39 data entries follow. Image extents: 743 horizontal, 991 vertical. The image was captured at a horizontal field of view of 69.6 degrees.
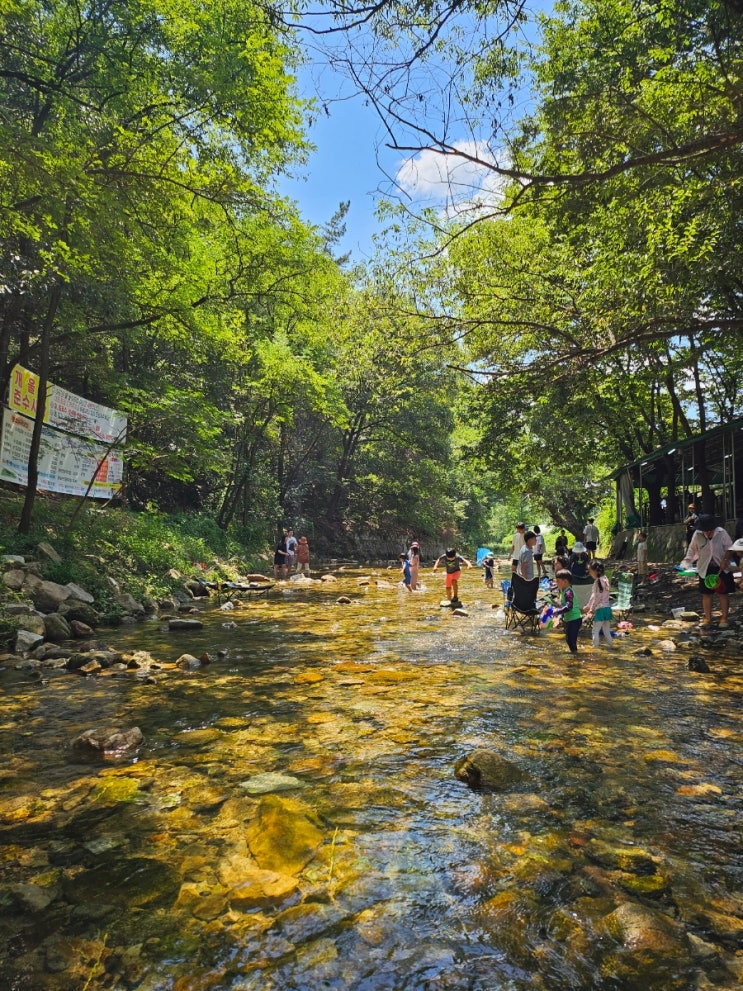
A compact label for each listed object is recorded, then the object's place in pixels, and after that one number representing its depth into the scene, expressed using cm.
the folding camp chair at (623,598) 1347
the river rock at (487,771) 416
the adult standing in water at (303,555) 2297
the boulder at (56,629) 891
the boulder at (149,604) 1237
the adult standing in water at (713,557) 974
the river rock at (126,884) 282
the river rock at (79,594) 1050
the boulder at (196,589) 1555
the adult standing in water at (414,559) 1748
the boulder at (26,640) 795
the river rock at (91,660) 743
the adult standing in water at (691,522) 1619
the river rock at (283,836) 319
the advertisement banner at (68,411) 1172
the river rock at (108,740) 469
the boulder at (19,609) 866
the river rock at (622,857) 308
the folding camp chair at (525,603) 1112
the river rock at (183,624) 1066
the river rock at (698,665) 755
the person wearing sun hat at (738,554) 953
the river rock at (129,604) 1162
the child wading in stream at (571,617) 914
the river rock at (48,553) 1127
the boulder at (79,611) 982
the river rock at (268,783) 407
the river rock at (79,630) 935
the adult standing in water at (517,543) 1123
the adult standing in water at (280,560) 2142
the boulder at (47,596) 971
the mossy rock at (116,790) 389
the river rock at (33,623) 849
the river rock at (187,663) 774
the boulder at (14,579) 940
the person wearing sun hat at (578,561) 1080
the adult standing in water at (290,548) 2201
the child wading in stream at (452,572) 1451
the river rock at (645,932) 246
